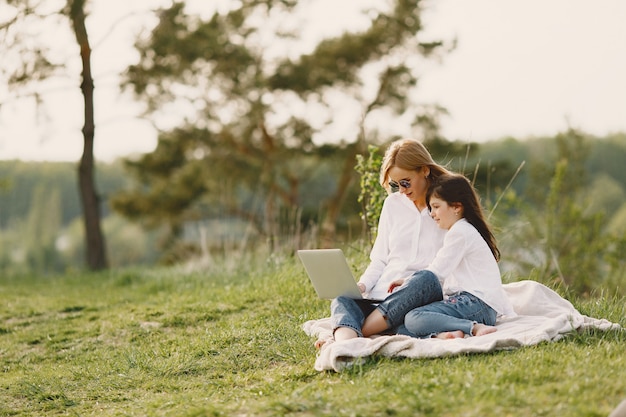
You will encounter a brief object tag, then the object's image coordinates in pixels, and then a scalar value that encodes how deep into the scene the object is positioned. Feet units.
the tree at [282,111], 57.82
